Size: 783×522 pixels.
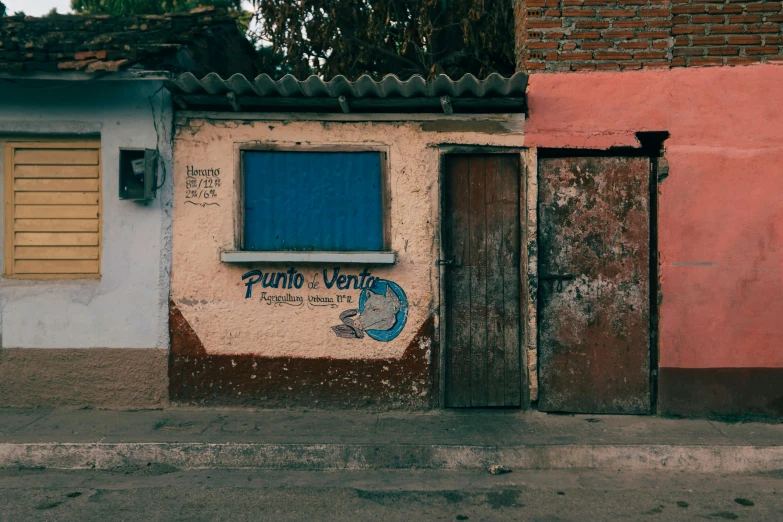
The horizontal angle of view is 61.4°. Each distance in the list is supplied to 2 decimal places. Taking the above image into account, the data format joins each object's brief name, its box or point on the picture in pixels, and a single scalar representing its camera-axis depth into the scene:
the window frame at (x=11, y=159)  5.92
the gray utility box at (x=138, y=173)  5.67
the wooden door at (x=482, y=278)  5.81
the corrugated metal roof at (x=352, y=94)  5.28
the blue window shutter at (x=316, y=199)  5.82
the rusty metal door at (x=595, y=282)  5.71
